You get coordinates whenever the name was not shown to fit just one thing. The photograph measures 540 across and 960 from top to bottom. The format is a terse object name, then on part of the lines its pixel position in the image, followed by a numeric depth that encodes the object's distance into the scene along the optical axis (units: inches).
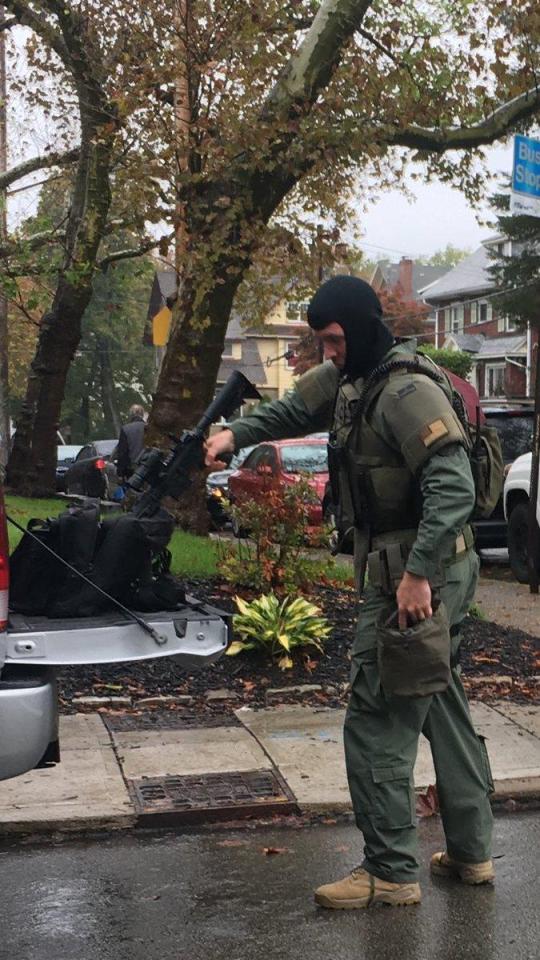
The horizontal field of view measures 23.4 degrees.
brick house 2292.1
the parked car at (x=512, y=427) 577.3
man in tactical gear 161.2
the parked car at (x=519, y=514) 507.5
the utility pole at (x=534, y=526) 436.8
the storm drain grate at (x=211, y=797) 209.6
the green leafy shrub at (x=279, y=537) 331.6
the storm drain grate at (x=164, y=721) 260.7
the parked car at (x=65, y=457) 1402.8
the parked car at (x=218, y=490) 349.4
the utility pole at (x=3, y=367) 1162.6
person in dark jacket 664.4
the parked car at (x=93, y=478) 832.3
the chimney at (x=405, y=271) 3299.7
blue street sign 406.6
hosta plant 306.7
